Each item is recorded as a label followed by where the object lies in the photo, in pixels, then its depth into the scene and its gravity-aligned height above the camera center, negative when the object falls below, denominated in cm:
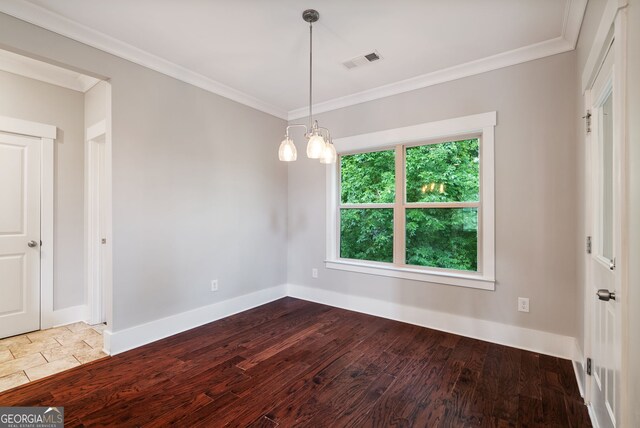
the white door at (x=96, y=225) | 338 -10
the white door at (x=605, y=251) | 125 -21
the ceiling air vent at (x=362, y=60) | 271 +149
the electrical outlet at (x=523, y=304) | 265 -82
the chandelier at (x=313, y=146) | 208 +51
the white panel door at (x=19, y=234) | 295 -18
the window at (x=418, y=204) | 296 +13
